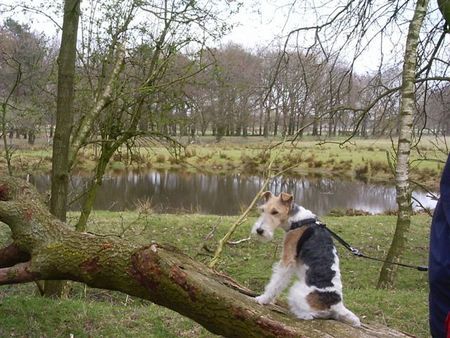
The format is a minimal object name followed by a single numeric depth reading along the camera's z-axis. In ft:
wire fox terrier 10.56
